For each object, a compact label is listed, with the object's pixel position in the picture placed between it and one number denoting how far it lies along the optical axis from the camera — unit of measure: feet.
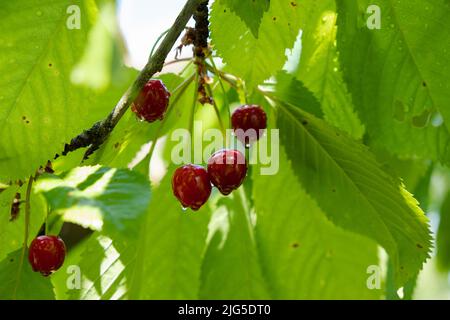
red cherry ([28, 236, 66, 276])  1.81
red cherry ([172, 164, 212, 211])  1.86
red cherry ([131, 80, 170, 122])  1.91
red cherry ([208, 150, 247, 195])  1.85
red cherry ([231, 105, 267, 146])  1.99
